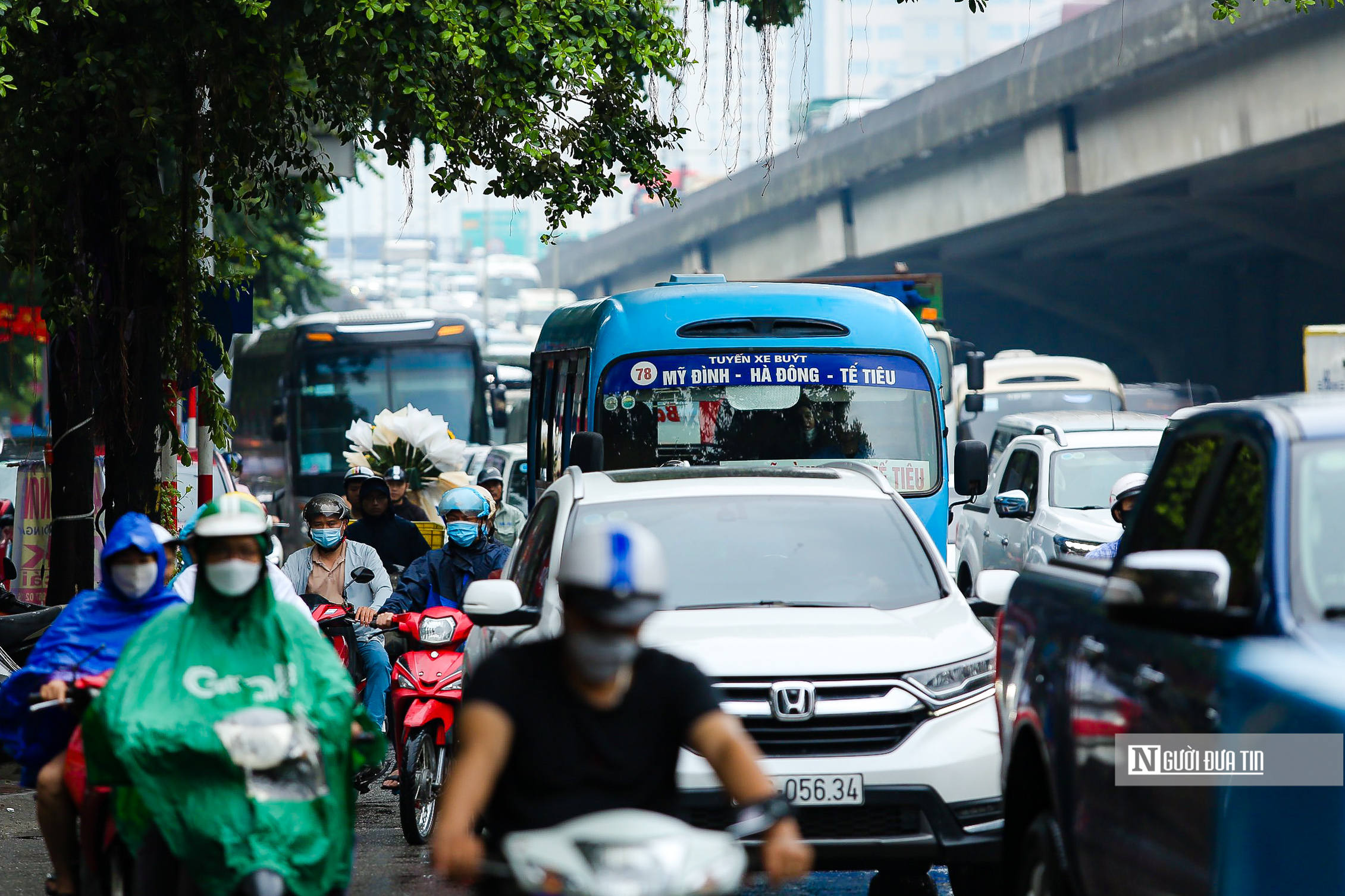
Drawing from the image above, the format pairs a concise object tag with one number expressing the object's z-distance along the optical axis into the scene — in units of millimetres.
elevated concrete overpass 54156
